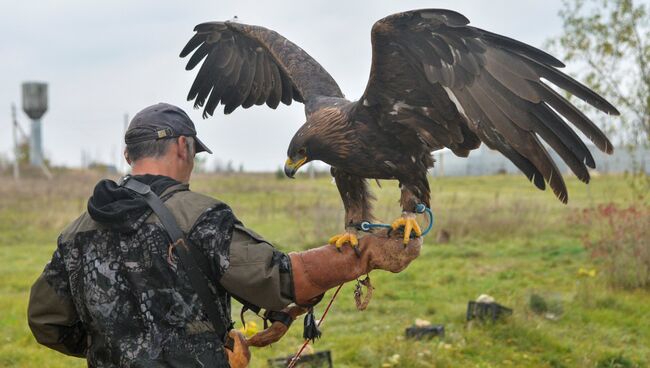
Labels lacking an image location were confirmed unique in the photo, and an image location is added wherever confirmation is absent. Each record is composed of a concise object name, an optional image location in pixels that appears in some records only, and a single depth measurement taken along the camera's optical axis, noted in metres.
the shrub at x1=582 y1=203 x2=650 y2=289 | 9.42
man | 2.79
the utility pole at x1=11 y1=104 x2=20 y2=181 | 36.83
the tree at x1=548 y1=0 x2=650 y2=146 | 10.84
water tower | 43.72
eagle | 3.38
